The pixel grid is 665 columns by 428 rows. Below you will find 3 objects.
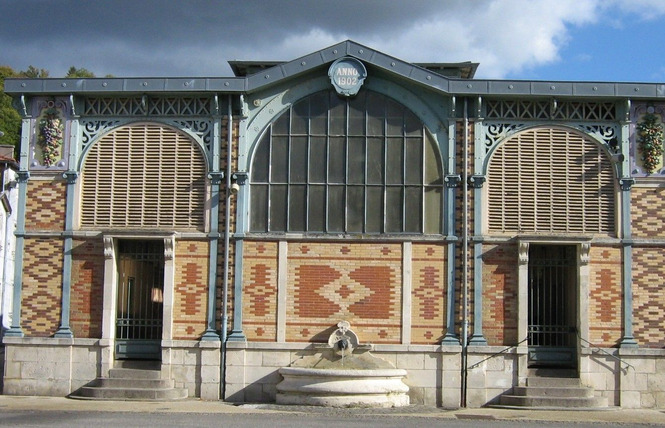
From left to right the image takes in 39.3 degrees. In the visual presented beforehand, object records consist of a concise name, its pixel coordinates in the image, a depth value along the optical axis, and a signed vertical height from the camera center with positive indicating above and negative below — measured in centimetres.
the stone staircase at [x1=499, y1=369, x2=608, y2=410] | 1959 -229
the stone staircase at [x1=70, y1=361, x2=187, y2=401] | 1998 -227
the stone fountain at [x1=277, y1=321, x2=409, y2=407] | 1909 -195
